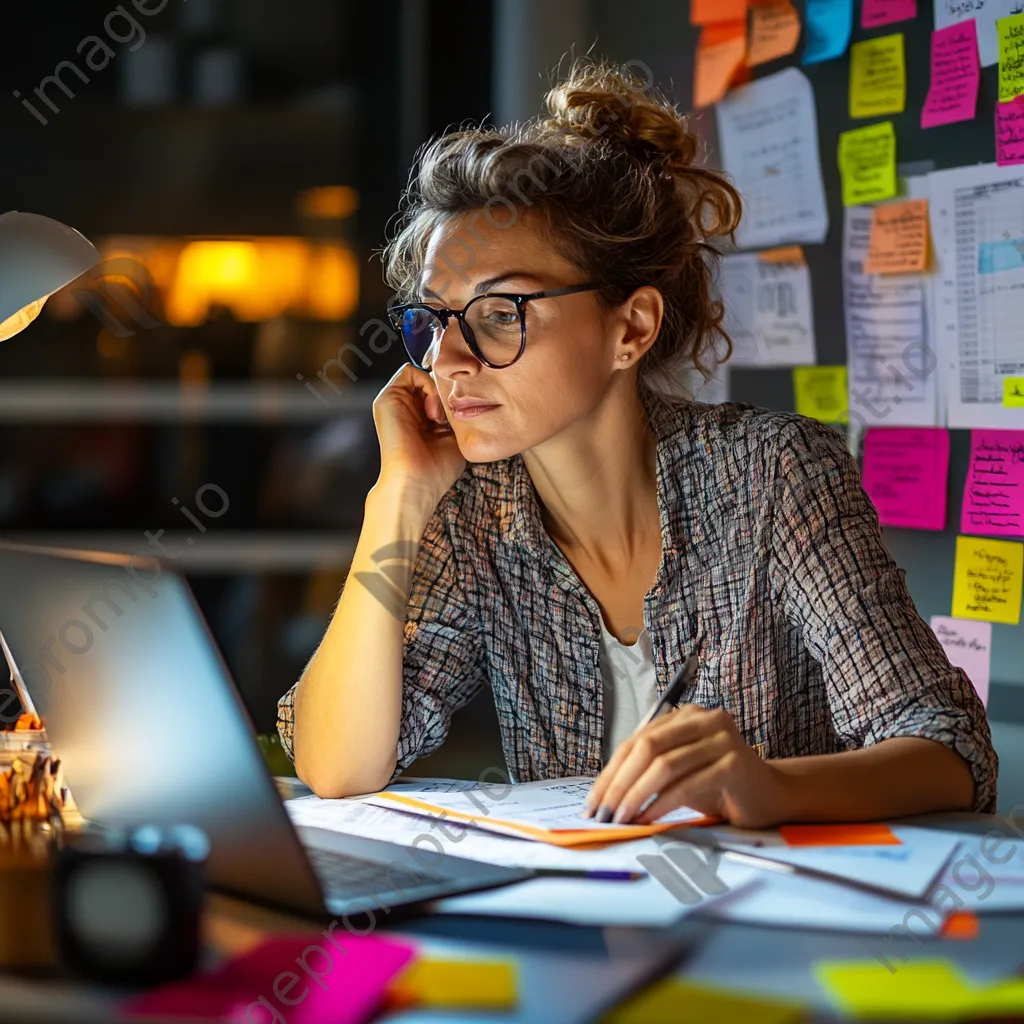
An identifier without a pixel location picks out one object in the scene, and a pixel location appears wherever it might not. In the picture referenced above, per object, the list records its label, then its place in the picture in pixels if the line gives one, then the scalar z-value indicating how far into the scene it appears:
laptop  0.86
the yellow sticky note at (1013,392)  1.81
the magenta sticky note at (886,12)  1.98
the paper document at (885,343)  1.97
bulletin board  1.86
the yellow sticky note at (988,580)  1.83
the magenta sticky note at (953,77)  1.87
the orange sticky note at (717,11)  2.30
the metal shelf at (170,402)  3.53
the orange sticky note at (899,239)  1.96
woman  1.51
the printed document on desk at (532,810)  1.09
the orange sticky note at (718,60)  2.32
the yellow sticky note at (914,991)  0.71
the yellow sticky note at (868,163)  2.02
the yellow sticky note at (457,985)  0.73
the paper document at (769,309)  2.21
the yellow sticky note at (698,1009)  0.70
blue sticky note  2.09
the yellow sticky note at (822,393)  2.14
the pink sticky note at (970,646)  1.88
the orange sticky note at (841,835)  1.07
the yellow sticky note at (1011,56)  1.79
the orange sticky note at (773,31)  2.20
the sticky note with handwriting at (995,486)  1.83
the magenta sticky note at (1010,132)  1.79
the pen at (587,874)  0.97
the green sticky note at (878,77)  2.00
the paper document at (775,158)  2.18
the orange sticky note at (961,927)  0.85
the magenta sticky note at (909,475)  1.96
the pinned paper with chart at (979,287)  1.82
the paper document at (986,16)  1.81
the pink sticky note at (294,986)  0.70
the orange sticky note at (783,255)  2.21
